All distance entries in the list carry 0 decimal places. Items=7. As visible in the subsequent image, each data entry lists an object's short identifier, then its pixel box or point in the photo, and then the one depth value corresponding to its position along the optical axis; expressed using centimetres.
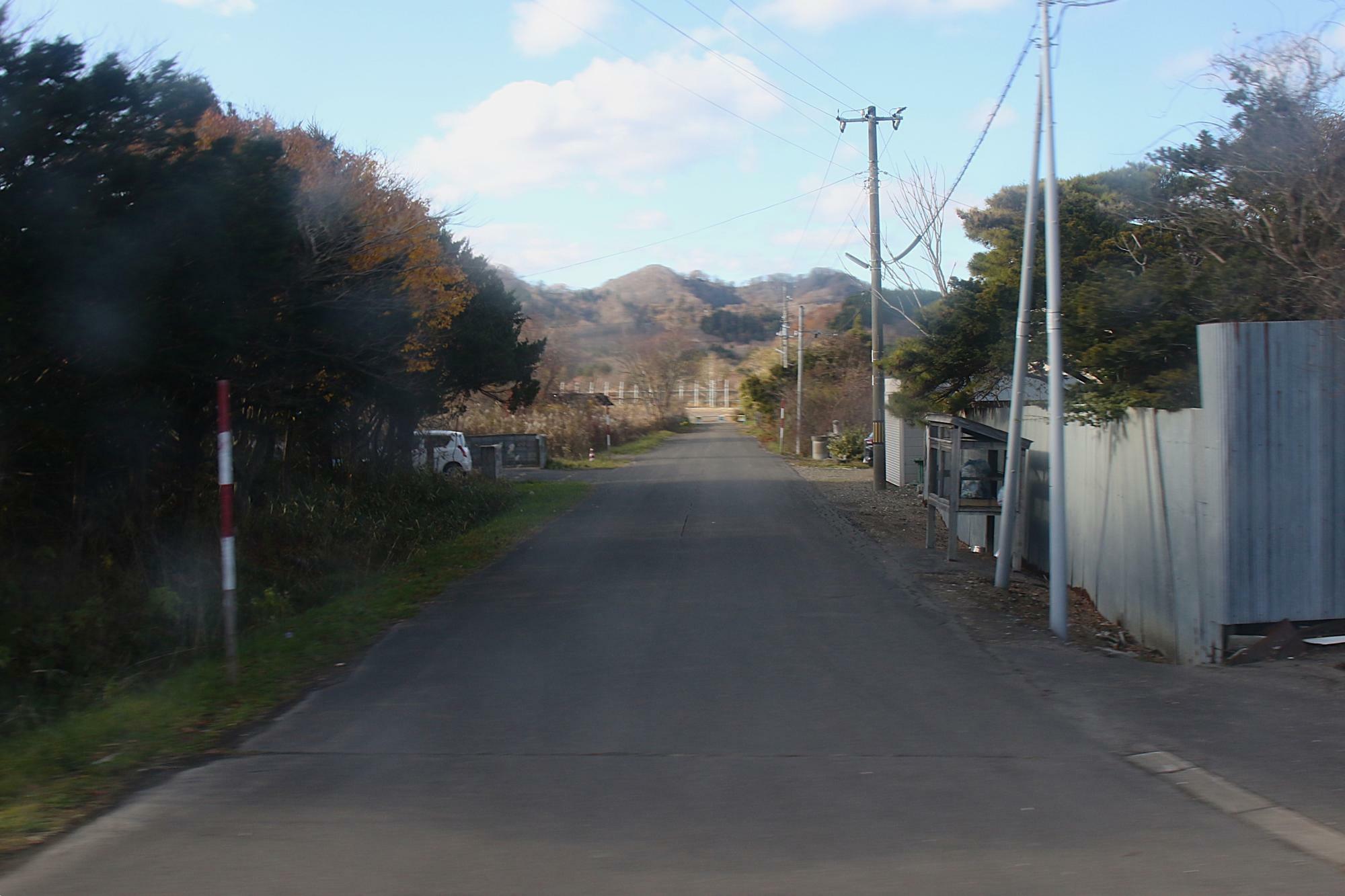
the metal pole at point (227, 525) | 746
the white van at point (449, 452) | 2848
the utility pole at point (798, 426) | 4344
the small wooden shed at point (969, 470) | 1328
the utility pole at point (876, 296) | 2520
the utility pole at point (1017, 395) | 1083
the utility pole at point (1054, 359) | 970
